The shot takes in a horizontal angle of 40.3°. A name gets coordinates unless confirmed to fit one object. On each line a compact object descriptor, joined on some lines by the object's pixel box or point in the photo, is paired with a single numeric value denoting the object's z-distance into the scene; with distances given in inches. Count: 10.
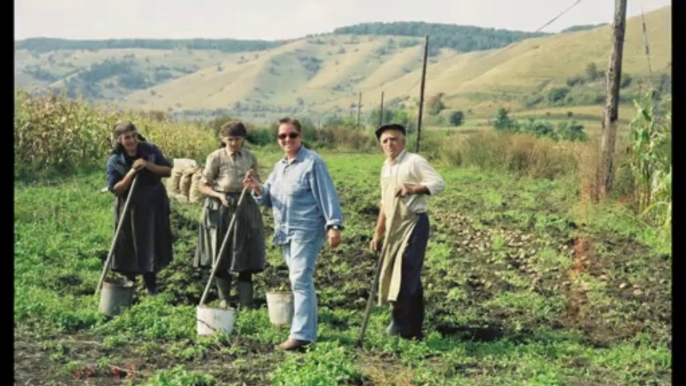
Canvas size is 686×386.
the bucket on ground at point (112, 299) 310.7
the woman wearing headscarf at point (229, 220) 313.9
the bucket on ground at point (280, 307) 298.0
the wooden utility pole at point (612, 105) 609.6
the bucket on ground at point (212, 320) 277.4
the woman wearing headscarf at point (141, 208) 330.3
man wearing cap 281.6
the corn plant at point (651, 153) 502.6
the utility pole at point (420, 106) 1171.8
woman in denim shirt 268.8
